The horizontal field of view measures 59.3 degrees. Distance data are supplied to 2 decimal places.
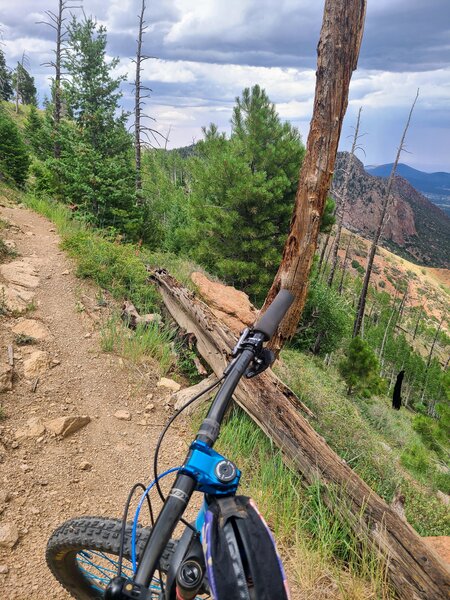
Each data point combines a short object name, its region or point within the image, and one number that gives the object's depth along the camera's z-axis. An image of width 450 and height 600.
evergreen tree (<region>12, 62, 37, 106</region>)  59.31
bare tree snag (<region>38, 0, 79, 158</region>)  21.62
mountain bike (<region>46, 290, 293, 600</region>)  0.93
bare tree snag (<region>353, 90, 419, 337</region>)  23.45
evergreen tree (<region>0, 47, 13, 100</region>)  47.40
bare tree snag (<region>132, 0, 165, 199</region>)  18.05
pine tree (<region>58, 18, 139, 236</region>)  13.62
